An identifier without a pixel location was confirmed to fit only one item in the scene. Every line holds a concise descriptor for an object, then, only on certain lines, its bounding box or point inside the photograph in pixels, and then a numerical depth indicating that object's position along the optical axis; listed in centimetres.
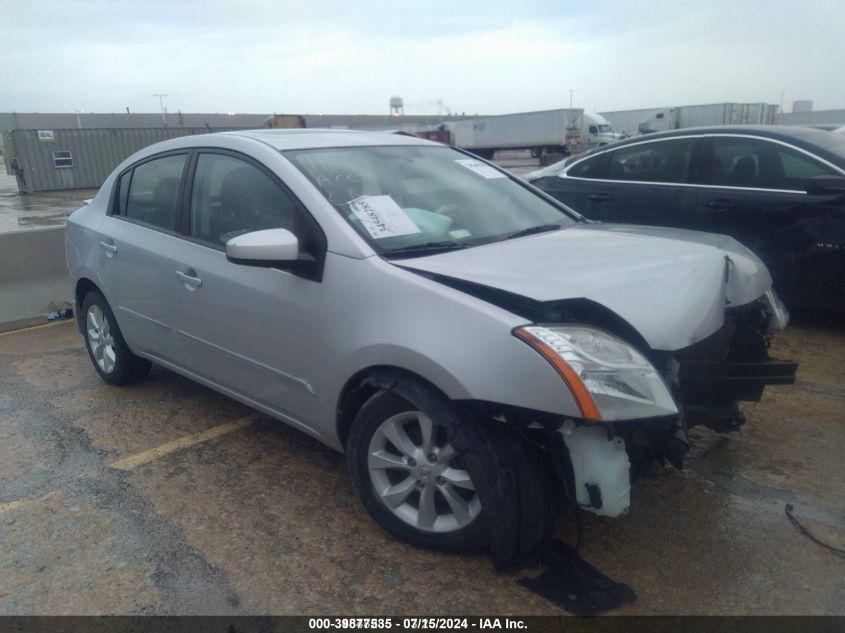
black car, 526
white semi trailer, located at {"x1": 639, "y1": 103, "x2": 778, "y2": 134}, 3384
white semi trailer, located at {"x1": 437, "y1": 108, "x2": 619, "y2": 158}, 3503
